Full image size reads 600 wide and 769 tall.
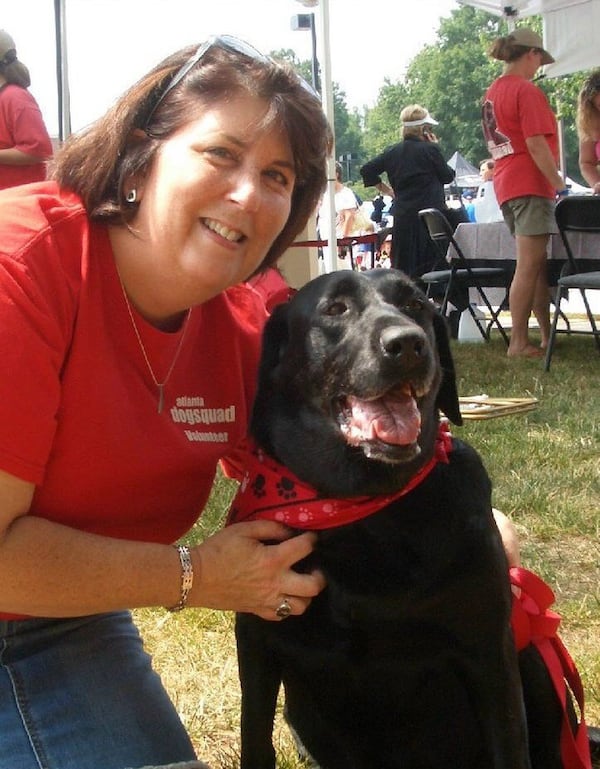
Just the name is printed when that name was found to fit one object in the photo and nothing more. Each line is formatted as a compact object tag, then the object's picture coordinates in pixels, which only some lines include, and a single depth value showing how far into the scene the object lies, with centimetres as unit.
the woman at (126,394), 155
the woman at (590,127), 646
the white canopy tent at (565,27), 860
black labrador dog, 163
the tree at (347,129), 6297
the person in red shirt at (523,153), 620
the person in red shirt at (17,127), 473
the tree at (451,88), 5303
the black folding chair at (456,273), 731
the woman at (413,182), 839
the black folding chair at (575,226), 586
